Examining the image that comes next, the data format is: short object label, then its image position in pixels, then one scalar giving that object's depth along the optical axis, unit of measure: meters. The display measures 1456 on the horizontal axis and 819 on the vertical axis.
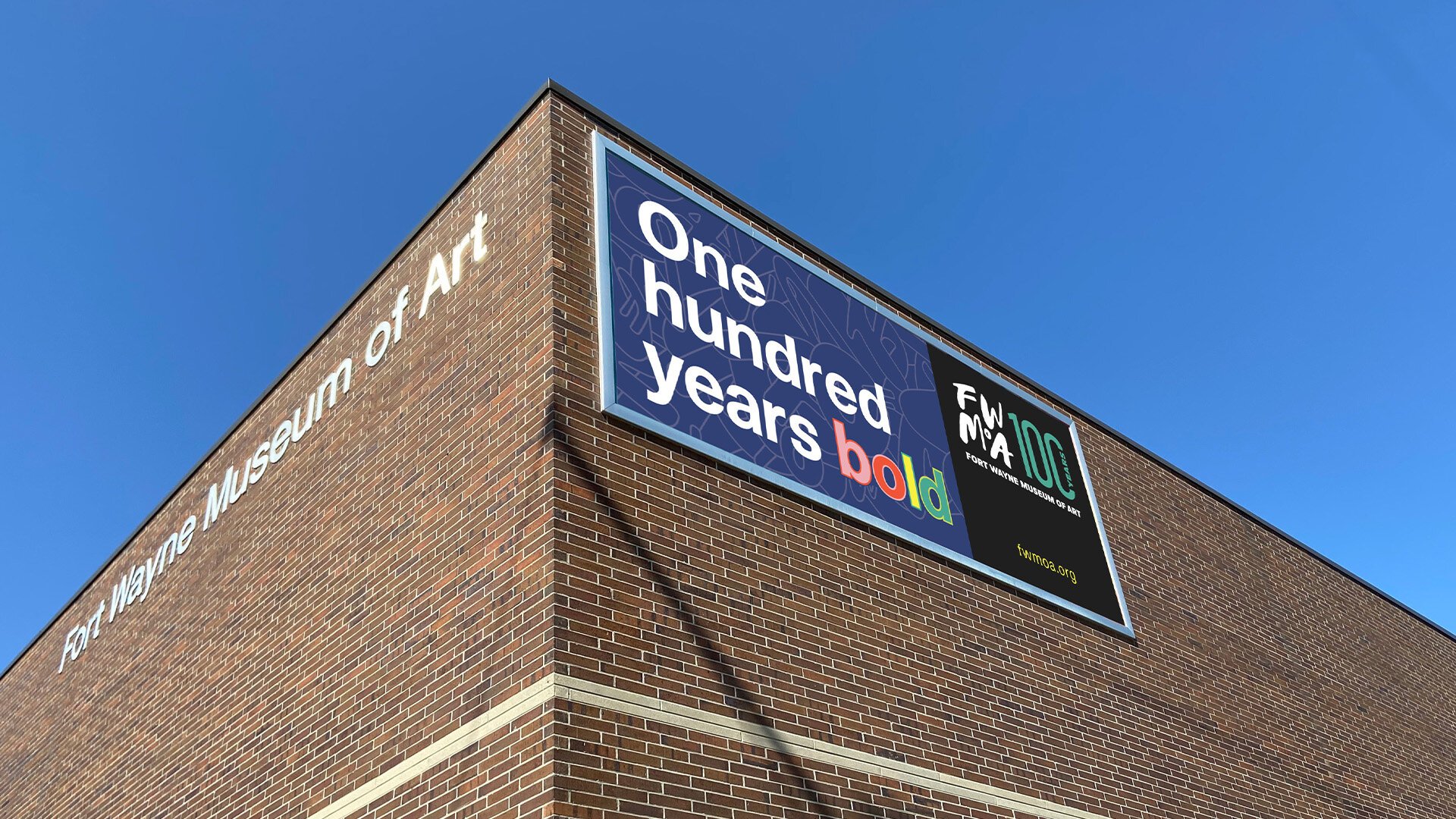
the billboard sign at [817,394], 8.59
